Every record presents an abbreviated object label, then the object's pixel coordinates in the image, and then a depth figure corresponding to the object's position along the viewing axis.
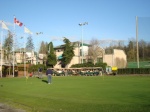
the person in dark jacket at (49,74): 29.52
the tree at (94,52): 81.94
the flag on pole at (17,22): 55.99
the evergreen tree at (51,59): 86.69
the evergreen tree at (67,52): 84.00
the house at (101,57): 79.44
